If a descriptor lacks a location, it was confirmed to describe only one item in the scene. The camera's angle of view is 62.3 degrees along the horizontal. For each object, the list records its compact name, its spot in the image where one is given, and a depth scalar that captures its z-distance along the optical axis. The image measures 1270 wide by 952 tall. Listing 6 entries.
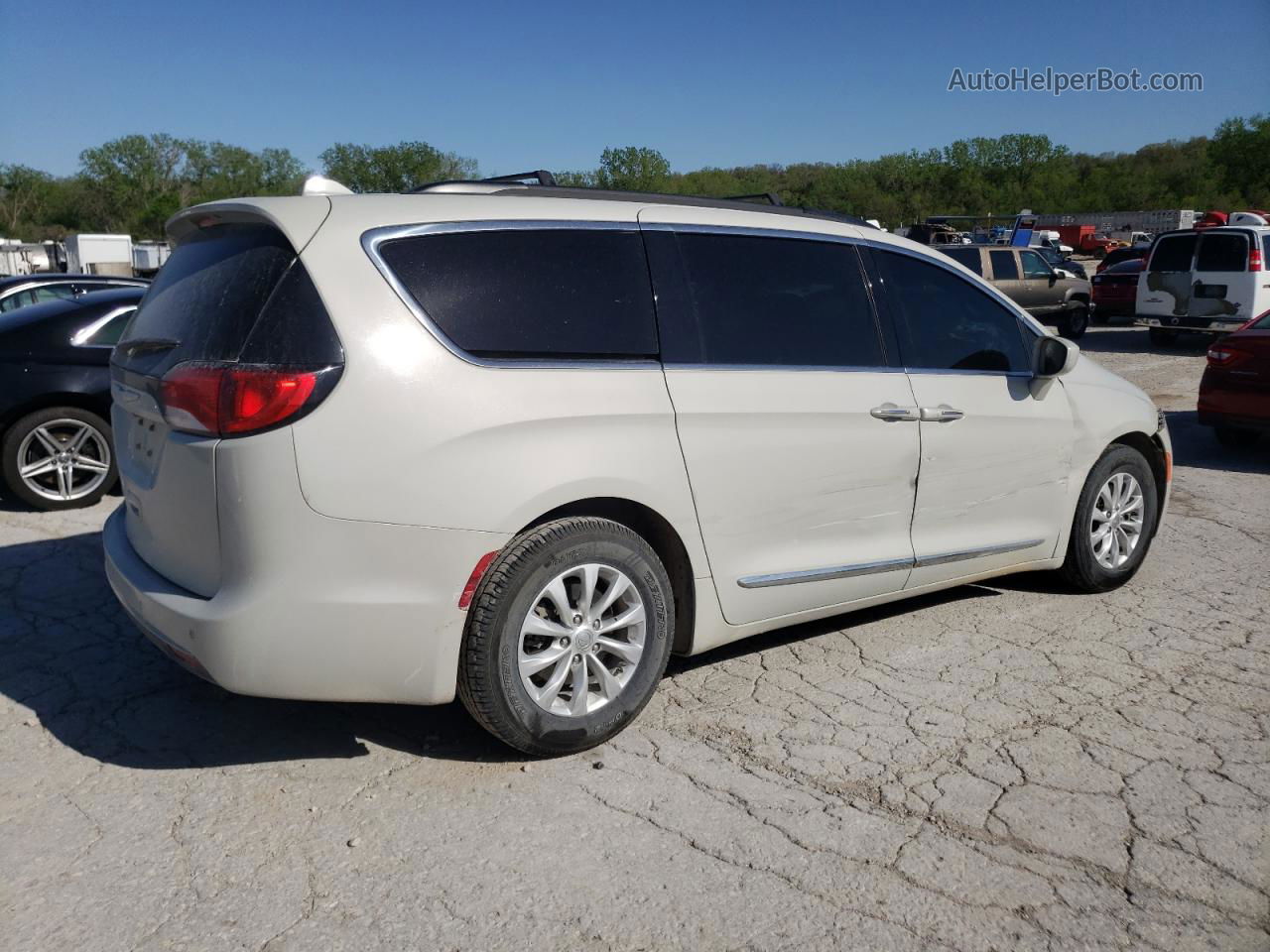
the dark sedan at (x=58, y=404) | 6.68
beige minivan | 2.97
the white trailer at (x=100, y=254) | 43.31
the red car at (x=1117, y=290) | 21.64
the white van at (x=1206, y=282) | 15.55
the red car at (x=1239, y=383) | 8.60
